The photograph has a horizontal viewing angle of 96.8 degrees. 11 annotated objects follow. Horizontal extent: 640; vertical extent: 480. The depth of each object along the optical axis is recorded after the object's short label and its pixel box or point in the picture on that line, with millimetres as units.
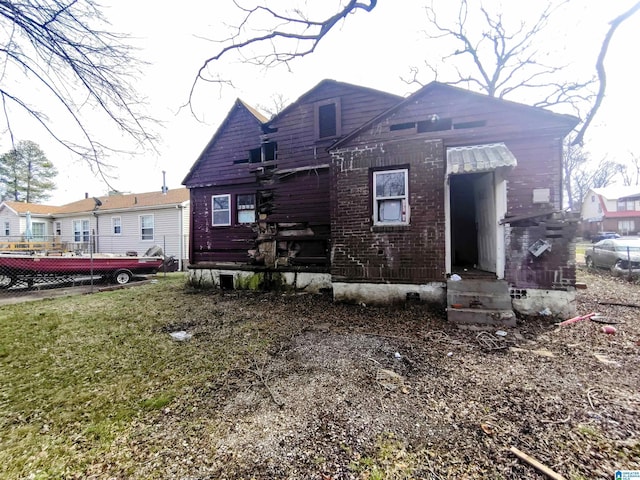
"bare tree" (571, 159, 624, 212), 43406
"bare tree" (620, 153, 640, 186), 48444
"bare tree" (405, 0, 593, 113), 14086
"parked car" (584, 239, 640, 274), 10953
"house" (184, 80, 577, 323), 5789
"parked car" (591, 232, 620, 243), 29644
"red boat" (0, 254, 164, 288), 10398
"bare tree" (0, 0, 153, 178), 3820
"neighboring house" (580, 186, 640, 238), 35625
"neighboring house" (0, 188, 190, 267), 16750
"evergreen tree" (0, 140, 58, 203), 29484
